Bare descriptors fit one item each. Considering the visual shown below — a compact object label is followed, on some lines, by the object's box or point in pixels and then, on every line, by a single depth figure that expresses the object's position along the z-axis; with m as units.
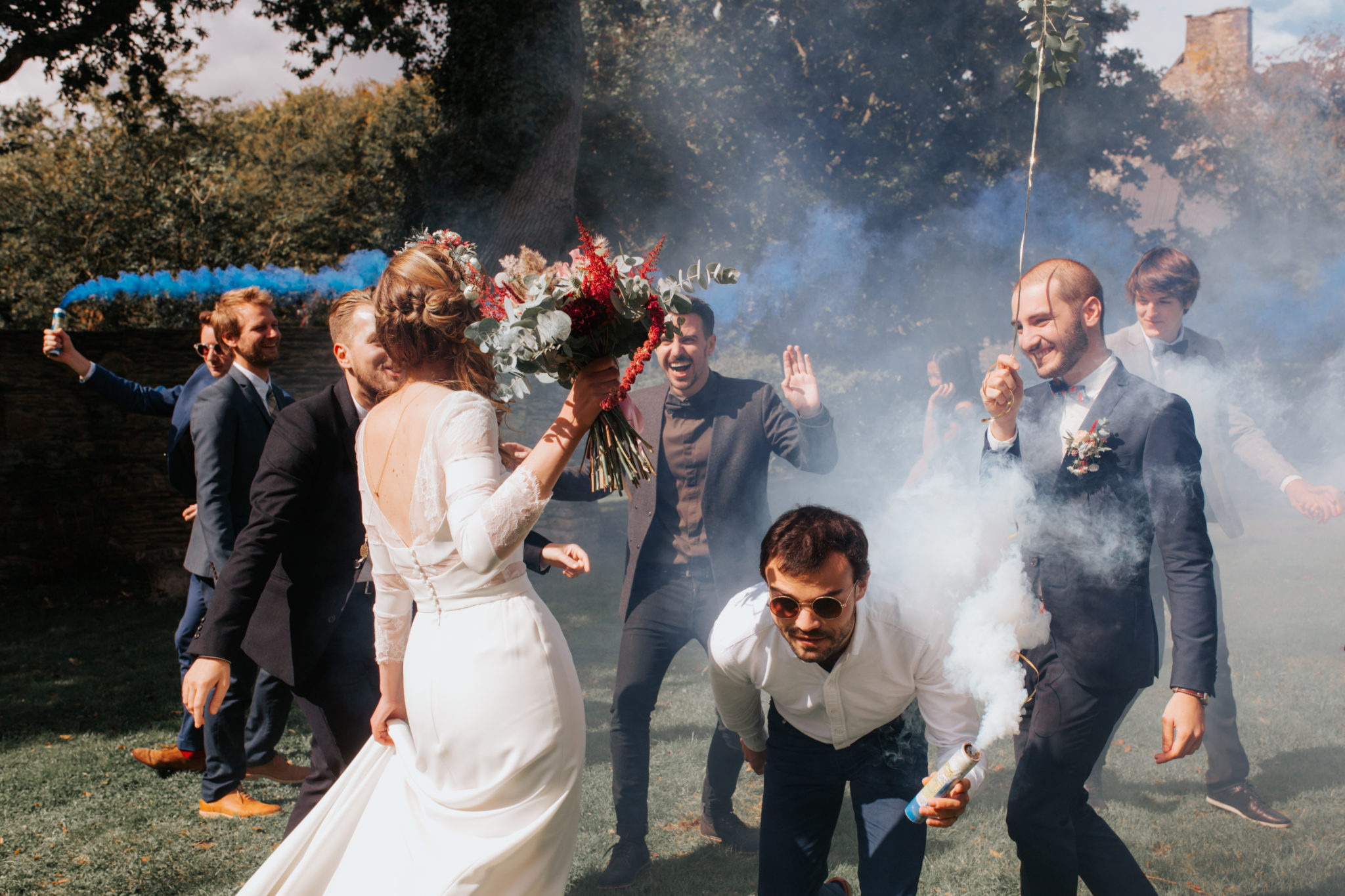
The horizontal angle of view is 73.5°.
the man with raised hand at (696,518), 4.02
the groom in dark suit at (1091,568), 2.82
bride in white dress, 2.39
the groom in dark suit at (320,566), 3.07
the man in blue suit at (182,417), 4.69
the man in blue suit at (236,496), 4.34
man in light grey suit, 4.35
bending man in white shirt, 2.64
